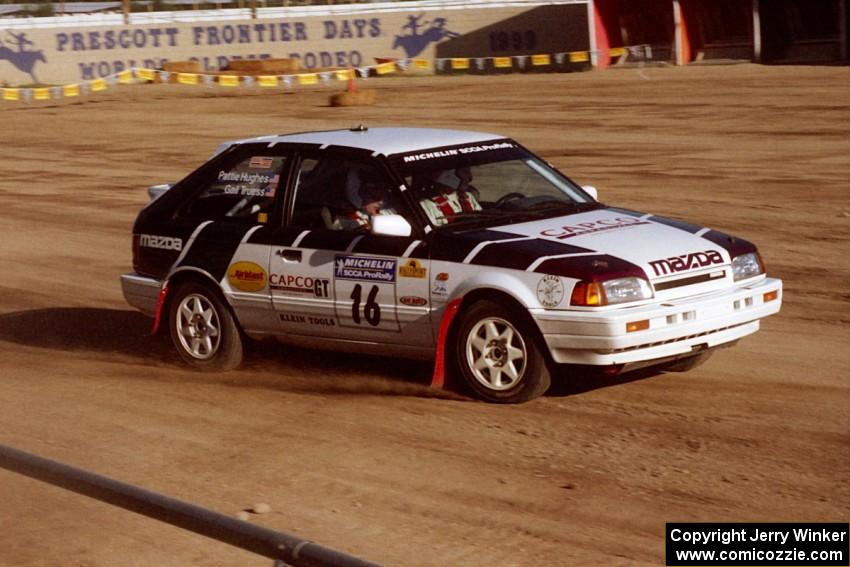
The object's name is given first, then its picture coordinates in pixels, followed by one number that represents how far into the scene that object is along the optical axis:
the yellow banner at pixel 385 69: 45.99
